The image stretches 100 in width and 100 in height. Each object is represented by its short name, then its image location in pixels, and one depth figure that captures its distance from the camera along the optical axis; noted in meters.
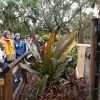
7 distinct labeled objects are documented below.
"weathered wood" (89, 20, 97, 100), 1.61
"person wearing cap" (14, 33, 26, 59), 3.42
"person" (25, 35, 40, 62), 2.31
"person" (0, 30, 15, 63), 2.79
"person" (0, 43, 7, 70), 2.50
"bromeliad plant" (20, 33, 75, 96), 2.21
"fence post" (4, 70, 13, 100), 1.63
